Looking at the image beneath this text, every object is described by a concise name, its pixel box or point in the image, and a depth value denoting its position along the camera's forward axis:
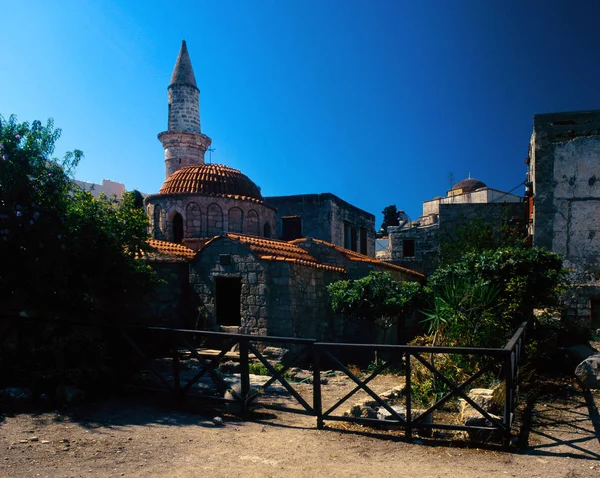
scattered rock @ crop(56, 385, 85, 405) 6.70
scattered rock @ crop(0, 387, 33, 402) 6.73
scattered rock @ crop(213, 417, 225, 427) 6.20
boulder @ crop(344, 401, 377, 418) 6.14
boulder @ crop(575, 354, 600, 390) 7.92
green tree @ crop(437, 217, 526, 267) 15.79
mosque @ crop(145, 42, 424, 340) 12.99
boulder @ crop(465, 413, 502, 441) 5.30
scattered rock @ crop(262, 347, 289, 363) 11.84
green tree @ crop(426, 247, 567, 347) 8.37
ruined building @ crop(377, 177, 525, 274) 19.98
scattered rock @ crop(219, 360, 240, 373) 10.95
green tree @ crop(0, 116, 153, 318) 7.79
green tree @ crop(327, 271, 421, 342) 12.71
